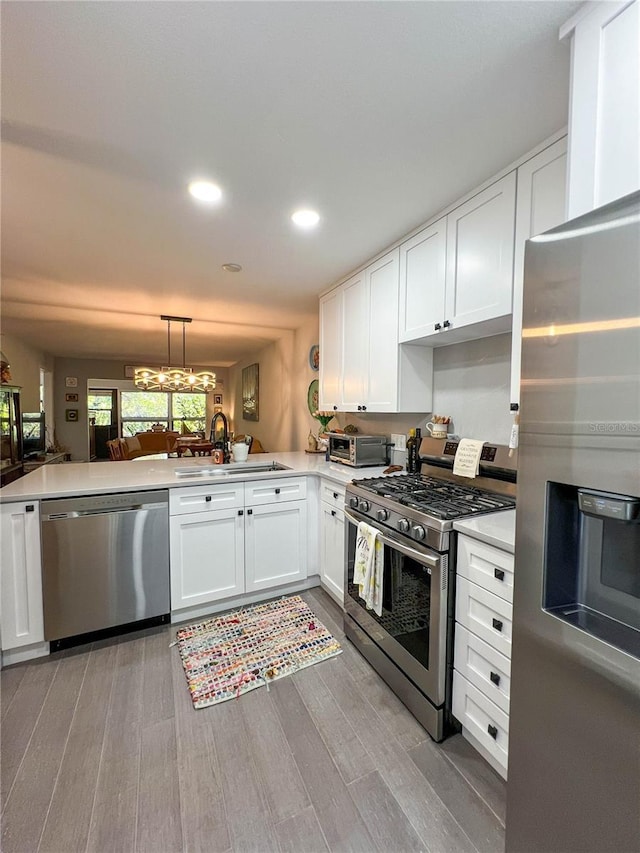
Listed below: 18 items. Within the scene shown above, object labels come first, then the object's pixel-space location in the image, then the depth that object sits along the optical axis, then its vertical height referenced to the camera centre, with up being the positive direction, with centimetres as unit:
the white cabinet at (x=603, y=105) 88 +79
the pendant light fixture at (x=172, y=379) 489 +39
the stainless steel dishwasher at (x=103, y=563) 200 -92
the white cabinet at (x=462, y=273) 165 +73
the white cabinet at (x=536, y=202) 141 +86
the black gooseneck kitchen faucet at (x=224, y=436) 296 -24
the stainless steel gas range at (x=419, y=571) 150 -74
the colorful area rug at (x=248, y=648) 182 -138
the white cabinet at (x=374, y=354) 244 +40
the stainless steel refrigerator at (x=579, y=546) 74 -33
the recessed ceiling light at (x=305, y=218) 204 +110
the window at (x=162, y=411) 873 -11
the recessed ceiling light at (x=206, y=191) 177 +109
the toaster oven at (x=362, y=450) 278 -33
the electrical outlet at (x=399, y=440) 281 -25
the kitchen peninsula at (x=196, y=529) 195 -78
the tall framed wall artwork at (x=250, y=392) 680 +31
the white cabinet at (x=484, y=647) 129 -90
